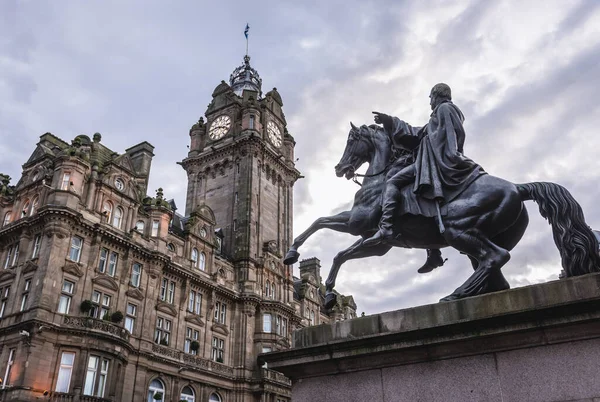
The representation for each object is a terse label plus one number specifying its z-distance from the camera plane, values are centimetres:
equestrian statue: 760
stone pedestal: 602
